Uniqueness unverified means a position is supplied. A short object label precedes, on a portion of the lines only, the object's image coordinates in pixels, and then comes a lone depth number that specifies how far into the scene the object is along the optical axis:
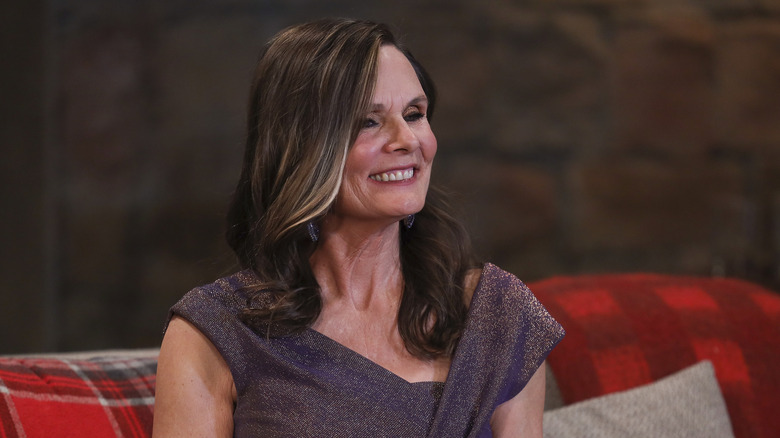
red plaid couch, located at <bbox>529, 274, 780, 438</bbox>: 3.68
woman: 3.37
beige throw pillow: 3.59
